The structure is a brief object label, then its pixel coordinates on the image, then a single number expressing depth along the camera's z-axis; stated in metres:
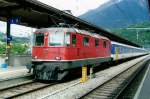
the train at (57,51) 7.92
